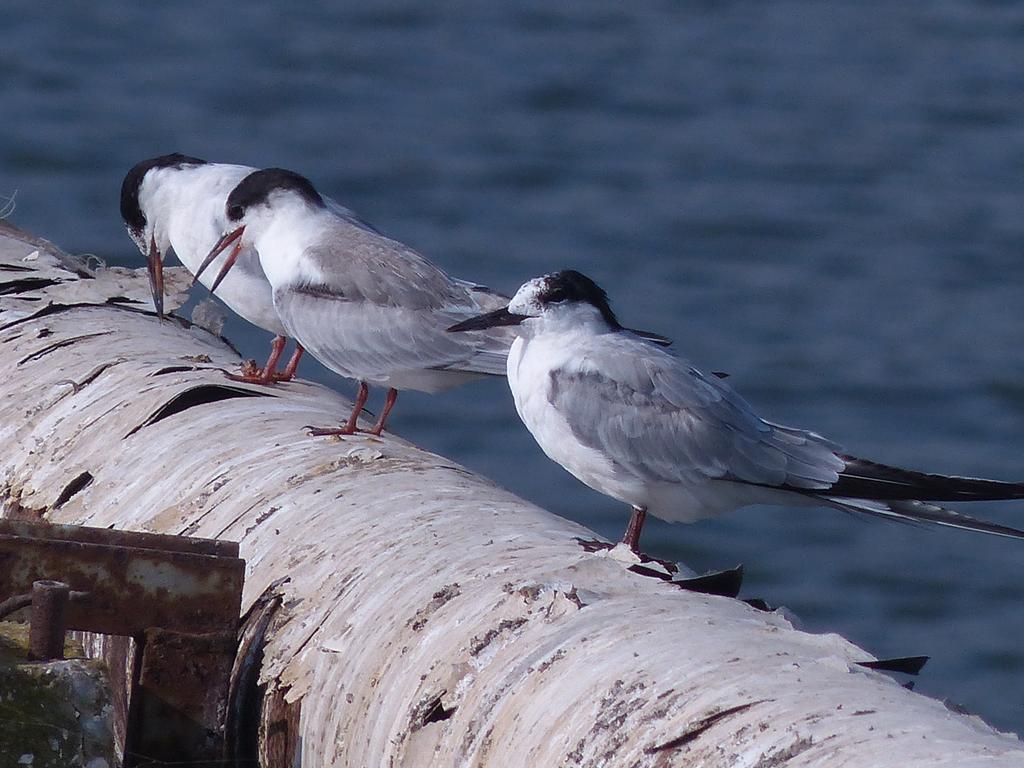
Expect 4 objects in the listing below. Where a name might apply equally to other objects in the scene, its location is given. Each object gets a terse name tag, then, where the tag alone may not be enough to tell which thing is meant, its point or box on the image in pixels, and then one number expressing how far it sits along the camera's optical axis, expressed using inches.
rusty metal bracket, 234.2
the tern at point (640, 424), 380.2
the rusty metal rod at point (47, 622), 214.2
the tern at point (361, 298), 453.1
